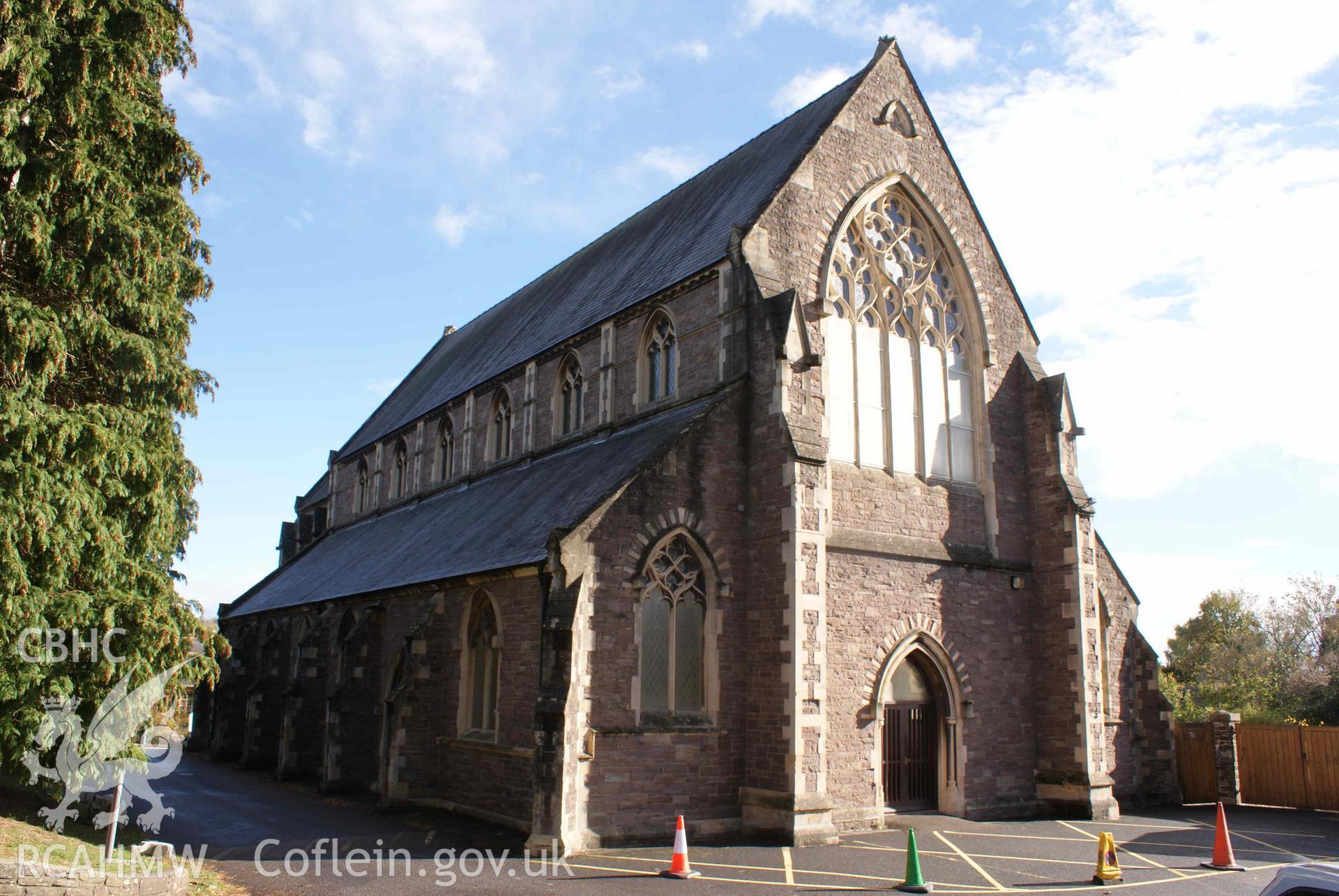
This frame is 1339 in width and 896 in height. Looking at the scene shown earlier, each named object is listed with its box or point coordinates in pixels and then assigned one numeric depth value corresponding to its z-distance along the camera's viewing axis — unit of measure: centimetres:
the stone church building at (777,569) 1481
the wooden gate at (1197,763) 2106
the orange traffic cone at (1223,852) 1329
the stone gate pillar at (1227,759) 2055
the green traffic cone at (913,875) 1140
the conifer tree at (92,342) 1119
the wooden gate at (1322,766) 2009
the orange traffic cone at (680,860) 1212
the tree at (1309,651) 2714
